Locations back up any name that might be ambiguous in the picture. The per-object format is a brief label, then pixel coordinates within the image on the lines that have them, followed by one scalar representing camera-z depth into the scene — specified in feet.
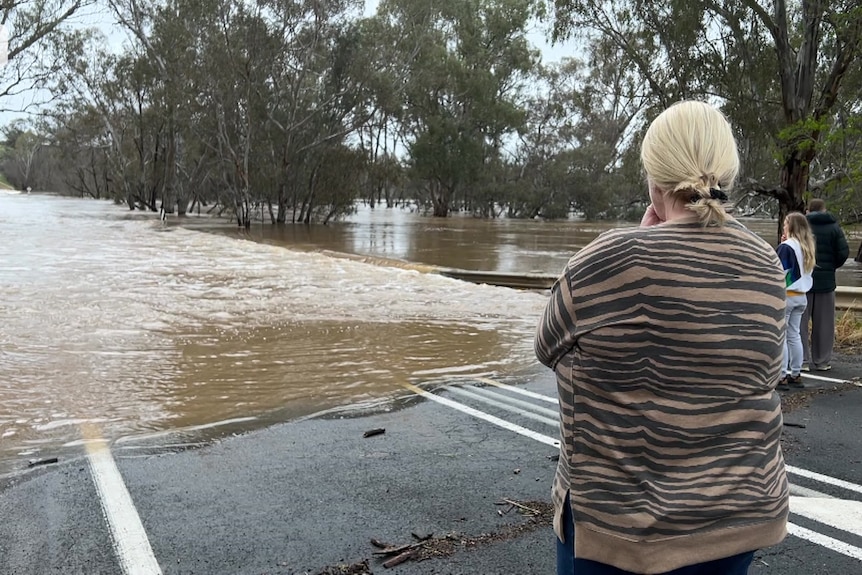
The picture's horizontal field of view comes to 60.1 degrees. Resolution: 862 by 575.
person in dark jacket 24.77
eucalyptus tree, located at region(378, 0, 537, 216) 165.48
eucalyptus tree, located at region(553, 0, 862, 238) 45.80
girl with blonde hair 23.13
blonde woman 5.32
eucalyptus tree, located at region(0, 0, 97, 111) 112.68
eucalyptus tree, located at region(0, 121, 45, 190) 336.86
